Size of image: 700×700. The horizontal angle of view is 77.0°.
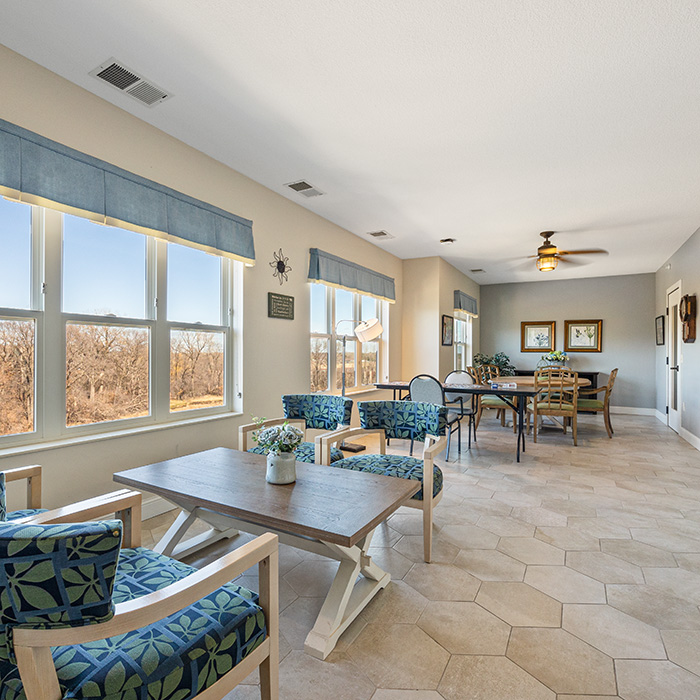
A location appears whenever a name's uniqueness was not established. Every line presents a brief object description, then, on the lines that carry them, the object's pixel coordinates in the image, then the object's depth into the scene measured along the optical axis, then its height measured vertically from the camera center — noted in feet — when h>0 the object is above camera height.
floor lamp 16.20 +0.72
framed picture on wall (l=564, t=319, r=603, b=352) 28.68 +0.96
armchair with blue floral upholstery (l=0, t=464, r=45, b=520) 5.83 -1.87
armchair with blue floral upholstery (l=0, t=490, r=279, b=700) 2.79 -2.27
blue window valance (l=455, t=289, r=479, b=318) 25.18 +2.84
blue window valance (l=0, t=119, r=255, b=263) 7.39 +3.12
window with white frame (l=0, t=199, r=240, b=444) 7.98 +0.49
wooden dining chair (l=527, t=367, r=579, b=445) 18.35 -1.86
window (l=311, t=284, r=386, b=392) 16.47 +0.35
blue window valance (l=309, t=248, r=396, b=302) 15.40 +2.96
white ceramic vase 6.73 -1.82
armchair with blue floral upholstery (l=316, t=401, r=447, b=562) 8.13 -1.89
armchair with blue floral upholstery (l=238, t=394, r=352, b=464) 10.80 -1.59
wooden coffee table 5.44 -2.06
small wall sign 13.42 +1.39
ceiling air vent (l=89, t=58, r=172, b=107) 7.69 +4.93
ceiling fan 18.27 +4.11
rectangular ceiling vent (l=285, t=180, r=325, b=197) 12.89 +4.89
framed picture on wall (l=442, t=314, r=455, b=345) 23.06 +1.18
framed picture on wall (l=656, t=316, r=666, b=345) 24.44 +1.14
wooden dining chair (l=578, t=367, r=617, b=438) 20.13 -2.55
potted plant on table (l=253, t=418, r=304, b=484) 6.73 -1.59
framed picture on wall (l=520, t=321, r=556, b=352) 30.03 +1.01
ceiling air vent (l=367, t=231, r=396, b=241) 17.98 +4.82
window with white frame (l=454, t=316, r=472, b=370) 27.71 +0.53
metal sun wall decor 13.65 +2.64
